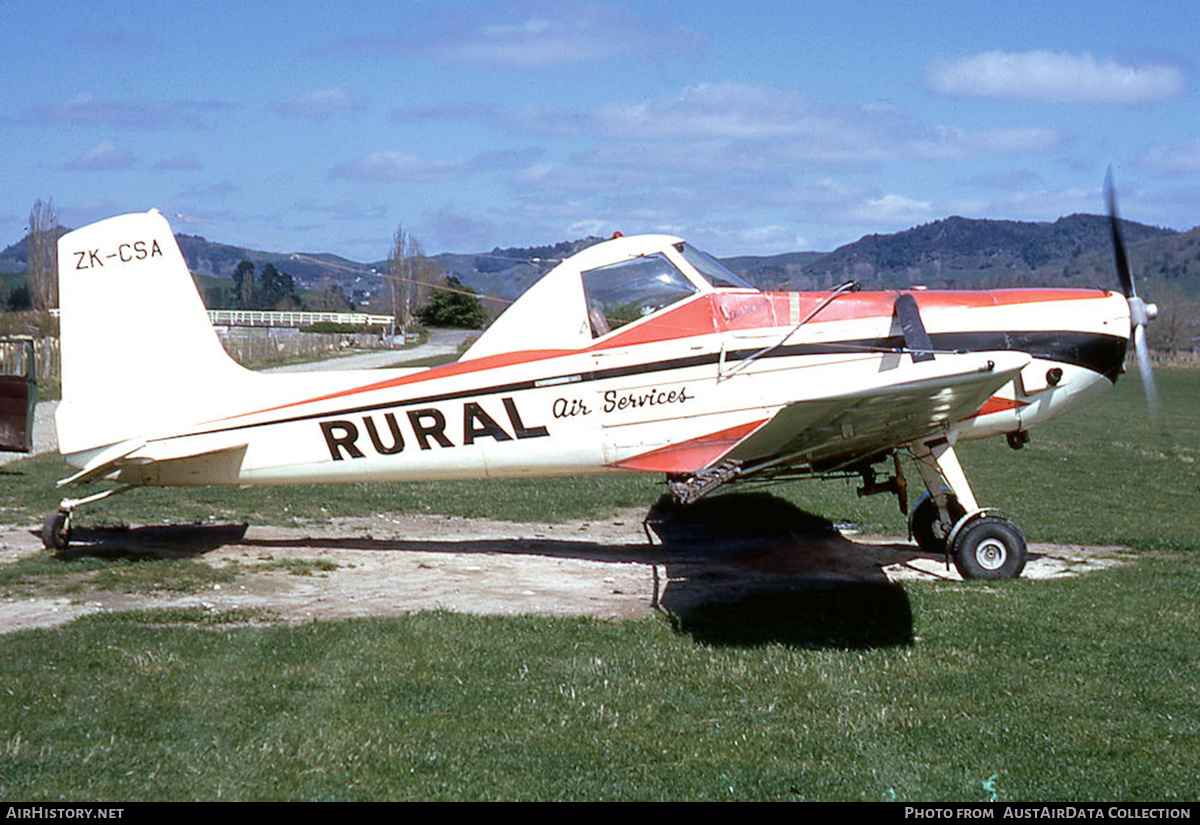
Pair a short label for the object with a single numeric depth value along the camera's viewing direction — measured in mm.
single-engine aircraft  8617
